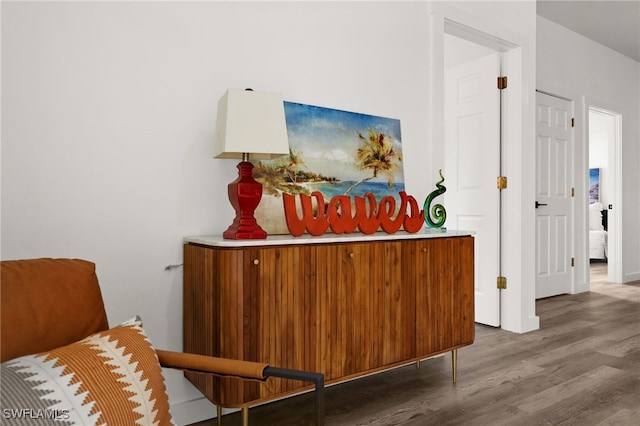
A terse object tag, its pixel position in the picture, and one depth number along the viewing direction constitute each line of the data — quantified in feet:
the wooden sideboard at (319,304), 5.40
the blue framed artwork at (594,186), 27.14
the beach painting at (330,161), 7.18
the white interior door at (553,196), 14.82
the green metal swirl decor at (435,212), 8.32
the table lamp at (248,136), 5.49
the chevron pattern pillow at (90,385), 2.89
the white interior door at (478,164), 11.63
